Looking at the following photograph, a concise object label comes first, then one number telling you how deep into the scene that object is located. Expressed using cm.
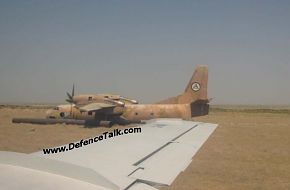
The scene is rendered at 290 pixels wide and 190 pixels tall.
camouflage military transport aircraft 2570
